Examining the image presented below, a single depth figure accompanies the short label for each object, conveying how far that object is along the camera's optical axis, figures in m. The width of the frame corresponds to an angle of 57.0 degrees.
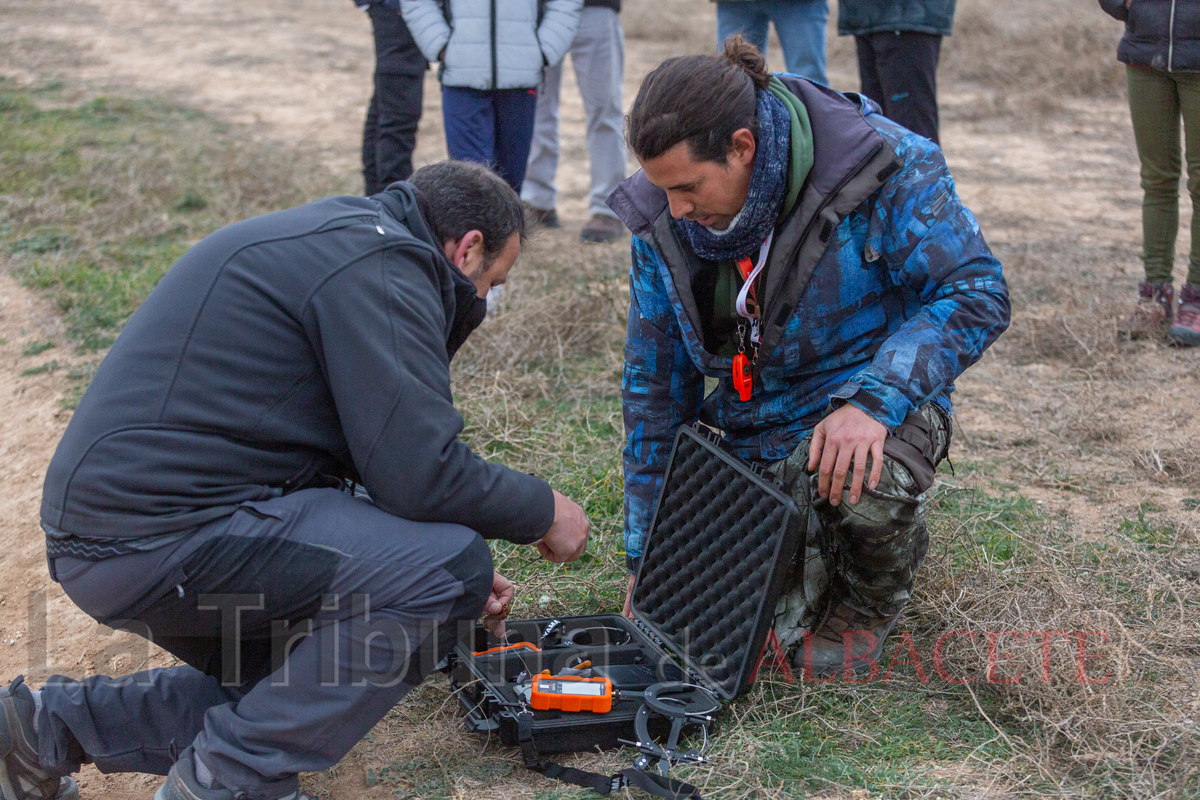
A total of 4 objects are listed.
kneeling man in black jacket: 2.11
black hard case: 2.46
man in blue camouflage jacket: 2.47
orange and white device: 2.48
